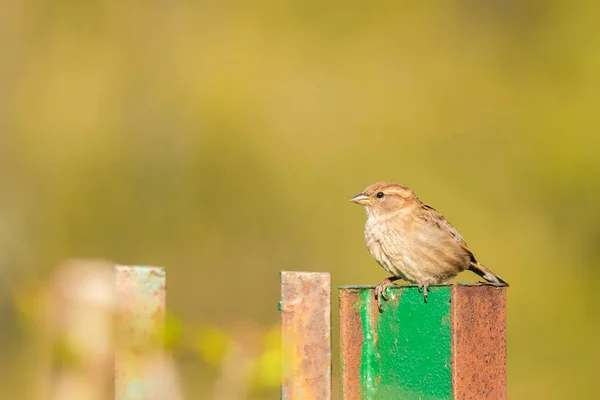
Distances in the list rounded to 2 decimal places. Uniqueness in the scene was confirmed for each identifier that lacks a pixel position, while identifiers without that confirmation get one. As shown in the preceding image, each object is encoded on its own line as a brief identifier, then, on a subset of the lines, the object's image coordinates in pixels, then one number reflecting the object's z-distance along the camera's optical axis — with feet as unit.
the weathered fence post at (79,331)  22.17
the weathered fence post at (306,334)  19.99
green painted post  18.71
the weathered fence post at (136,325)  21.06
